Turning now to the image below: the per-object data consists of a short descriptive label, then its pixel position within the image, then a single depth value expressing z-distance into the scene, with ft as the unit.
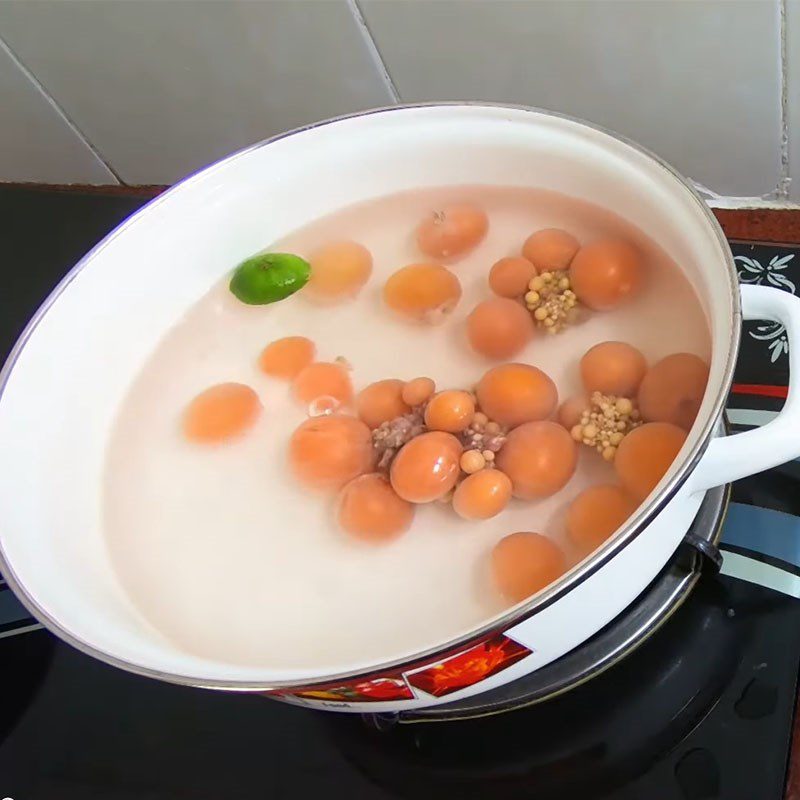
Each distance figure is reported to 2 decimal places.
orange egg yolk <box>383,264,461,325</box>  2.11
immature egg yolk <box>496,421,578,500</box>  1.73
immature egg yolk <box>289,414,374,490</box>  1.90
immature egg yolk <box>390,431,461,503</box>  1.75
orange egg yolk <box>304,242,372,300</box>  2.26
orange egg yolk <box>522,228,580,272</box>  2.03
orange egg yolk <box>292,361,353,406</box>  2.09
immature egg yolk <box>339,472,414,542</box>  1.80
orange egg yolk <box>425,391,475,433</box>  1.83
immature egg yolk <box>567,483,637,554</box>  1.64
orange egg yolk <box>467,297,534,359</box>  1.96
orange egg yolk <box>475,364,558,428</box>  1.80
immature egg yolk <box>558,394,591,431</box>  1.82
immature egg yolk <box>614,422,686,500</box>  1.60
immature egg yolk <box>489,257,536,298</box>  2.03
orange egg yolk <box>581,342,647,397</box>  1.81
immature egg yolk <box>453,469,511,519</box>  1.74
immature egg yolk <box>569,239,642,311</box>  1.93
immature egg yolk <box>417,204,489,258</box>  2.18
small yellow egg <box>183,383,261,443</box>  2.14
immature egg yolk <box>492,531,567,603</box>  1.63
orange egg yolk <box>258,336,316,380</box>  2.19
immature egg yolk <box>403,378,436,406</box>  1.93
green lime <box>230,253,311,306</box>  2.24
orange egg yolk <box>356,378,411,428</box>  1.95
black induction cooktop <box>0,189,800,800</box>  1.61
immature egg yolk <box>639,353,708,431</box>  1.67
